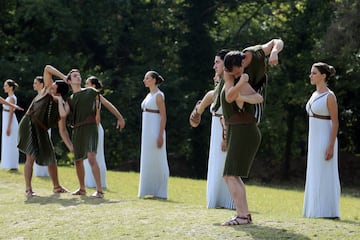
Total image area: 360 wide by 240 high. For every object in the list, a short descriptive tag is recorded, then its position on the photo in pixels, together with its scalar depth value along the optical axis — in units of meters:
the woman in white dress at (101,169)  17.77
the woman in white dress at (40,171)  19.66
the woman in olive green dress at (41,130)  14.38
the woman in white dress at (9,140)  21.14
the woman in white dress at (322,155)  11.92
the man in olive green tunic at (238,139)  9.95
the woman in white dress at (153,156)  15.37
